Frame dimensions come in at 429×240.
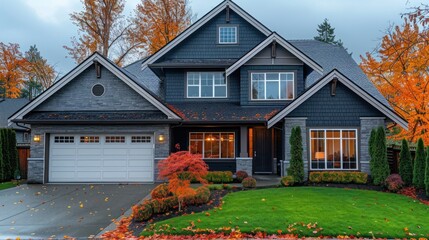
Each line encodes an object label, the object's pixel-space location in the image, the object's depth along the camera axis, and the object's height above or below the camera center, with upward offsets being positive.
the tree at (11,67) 34.91 +7.42
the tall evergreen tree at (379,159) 13.55 -0.95
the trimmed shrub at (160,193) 10.54 -1.83
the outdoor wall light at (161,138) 15.19 -0.09
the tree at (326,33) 49.69 +15.83
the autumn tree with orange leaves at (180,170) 9.25 -1.03
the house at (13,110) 31.36 +2.47
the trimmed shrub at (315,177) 14.07 -1.75
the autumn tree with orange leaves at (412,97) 18.05 +2.25
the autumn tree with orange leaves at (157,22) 28.05 +9.95
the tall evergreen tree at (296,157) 13.80 -0.88
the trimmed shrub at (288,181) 13.47 -1.83
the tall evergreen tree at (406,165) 13.43 -1.18
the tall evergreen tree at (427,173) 11.47 -1.28
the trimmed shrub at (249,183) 13.25 -1.89
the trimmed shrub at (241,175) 15.04 -1.79
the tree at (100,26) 27.23 +9.41
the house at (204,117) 14.81 +0.87
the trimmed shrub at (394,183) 12.66 -1.81
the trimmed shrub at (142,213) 8.42 -1.97
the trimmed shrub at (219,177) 14.95 -1.86
